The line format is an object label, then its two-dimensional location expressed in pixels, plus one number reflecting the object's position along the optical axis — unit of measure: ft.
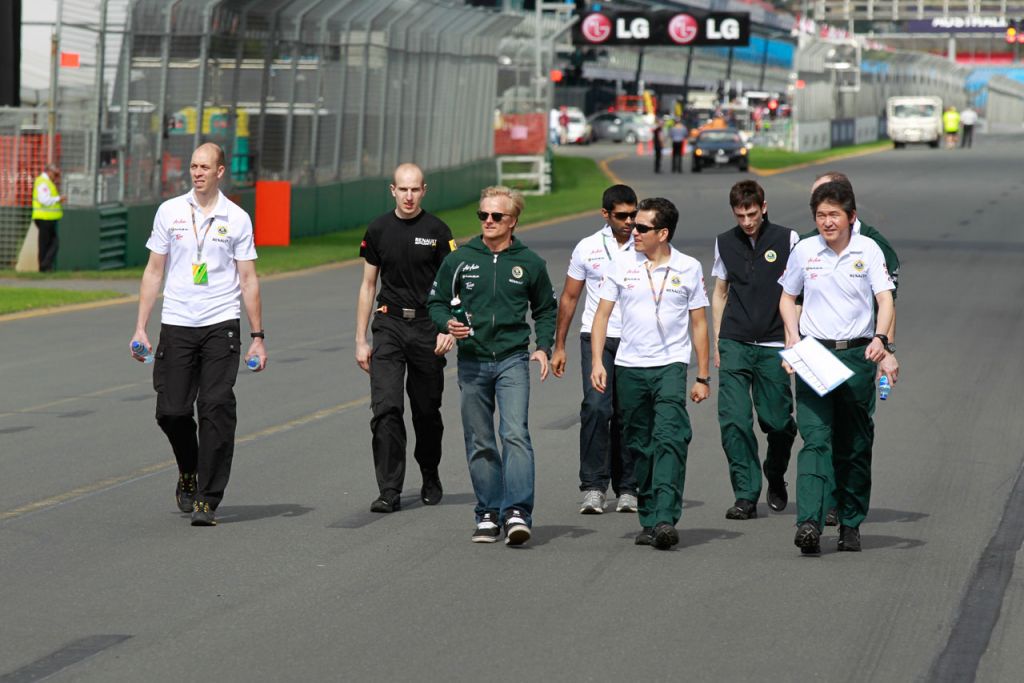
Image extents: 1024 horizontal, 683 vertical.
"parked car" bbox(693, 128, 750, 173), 392.47
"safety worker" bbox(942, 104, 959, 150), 533.96
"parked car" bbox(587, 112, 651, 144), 591.78
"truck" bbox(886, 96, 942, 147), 520.01
